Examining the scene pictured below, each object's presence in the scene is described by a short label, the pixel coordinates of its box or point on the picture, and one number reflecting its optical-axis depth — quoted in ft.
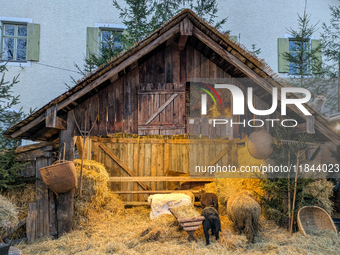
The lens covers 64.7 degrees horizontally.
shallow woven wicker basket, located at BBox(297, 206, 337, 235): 20.43
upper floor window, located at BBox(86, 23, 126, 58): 37.63
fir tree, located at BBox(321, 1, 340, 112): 40.37
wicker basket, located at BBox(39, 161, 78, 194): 18.35
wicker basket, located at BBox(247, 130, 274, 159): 20.93
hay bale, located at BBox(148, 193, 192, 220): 23.82
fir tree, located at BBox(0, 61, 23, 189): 19.90
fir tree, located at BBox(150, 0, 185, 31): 42.63
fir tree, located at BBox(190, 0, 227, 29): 41.32
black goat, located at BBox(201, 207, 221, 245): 19.07
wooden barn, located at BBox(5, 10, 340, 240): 19.72
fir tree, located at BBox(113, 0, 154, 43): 38.29
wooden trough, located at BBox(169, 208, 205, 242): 18.76
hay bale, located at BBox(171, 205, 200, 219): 19.52
